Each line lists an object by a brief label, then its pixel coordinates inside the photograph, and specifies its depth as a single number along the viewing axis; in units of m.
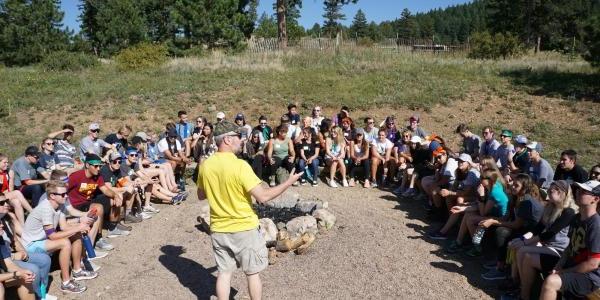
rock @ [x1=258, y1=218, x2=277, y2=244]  6.12
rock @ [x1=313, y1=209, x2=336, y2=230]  6.72
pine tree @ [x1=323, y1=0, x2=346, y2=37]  71.25
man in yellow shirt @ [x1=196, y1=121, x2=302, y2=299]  3.82
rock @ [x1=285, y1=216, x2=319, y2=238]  6.37
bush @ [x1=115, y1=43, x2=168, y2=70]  20.06
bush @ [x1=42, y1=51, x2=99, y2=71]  21.53
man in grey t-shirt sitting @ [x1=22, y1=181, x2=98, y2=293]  4.97
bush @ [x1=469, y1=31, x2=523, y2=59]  23.98
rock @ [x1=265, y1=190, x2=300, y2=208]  7.45
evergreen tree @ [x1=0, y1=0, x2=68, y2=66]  29.39
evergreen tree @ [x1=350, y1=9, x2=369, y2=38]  79.75
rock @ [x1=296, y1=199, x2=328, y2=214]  7.21
